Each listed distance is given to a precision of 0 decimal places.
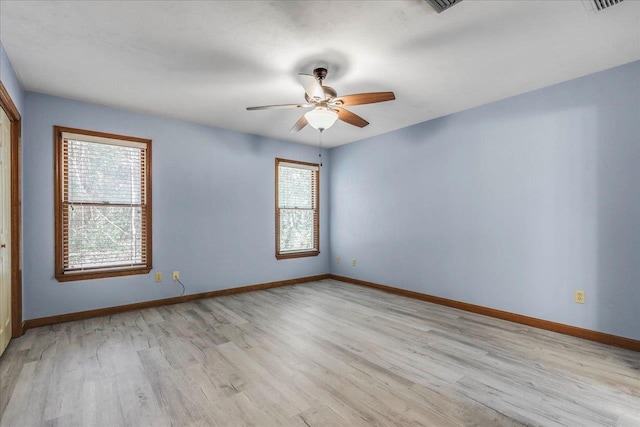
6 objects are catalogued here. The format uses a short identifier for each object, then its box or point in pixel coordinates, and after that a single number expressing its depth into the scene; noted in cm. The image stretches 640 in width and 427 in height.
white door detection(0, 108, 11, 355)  258
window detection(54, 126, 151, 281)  345
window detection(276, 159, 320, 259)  530
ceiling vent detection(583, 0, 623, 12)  193
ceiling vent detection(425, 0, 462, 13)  188
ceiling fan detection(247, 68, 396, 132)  258
